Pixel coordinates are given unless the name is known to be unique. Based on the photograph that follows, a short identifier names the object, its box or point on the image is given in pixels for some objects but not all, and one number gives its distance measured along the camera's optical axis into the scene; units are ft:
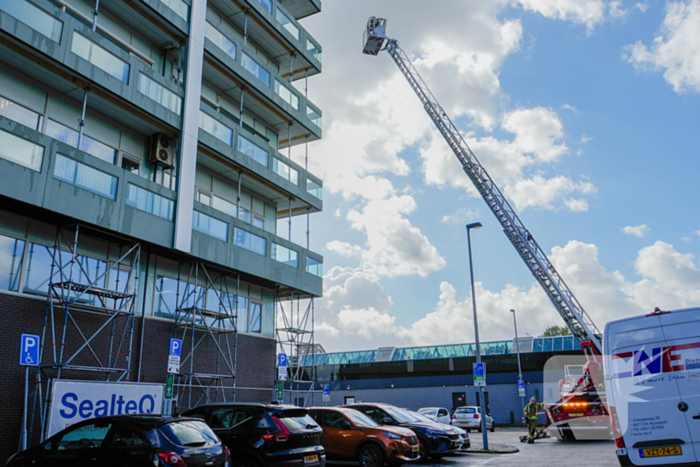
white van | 24.12
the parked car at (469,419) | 102.37
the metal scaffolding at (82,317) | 45.83
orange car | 41.96
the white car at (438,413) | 92.17
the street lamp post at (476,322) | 60.67
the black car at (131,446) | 25.32
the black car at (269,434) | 32.94
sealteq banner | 37.78
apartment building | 45.14
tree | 257.81
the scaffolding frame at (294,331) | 76.74
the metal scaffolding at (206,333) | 60.23
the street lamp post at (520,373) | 119.65
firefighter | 68.23
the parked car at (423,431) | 49.57
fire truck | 65.36
